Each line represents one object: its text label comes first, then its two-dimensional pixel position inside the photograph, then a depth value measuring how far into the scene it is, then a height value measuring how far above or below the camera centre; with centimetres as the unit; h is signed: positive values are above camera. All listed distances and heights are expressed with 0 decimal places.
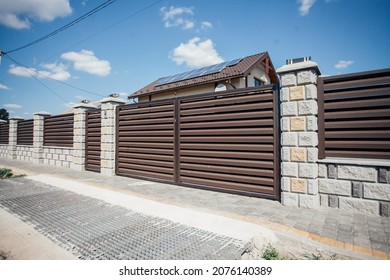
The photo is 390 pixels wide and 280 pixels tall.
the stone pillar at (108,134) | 845 +48
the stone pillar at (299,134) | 445 +24
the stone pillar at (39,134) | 1203 +69
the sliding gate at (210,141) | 513 +14
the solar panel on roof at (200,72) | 1414 +508
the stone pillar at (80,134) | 965 +55
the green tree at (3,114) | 5942 +903
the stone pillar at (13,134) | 1434 +83
